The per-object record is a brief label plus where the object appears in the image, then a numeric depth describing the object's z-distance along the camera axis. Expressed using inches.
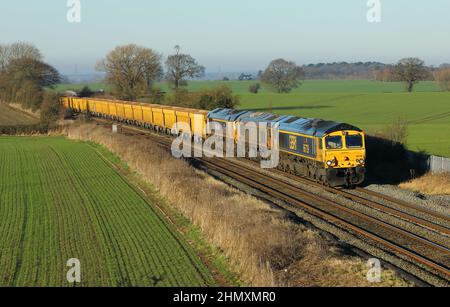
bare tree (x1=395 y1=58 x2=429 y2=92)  4628.4
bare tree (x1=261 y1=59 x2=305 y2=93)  5315.0
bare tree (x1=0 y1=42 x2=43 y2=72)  5472.4
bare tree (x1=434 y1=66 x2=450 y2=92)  4766.2
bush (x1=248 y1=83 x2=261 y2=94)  5561.0
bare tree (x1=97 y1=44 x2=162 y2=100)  4055.1
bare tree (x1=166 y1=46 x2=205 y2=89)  4200.3
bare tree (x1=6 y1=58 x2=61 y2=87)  4441.4
